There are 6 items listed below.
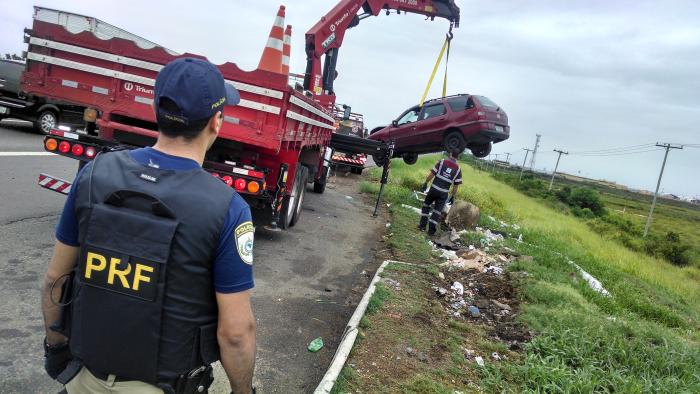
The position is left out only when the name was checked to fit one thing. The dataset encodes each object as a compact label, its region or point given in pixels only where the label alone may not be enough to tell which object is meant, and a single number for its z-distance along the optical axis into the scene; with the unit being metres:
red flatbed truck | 5.38
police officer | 1.43
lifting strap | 11.88
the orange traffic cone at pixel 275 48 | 6.43
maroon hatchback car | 12.29
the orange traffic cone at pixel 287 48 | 8.05
